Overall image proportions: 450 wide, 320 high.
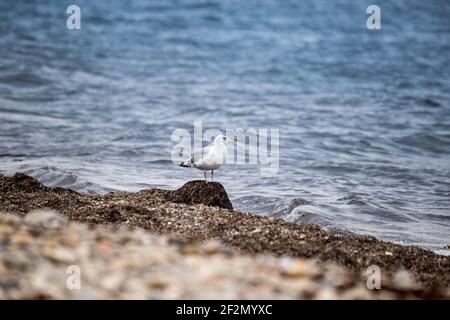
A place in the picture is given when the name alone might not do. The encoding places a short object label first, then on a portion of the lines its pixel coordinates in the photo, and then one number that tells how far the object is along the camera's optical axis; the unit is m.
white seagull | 8.08
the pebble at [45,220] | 6.28
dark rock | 8.12
